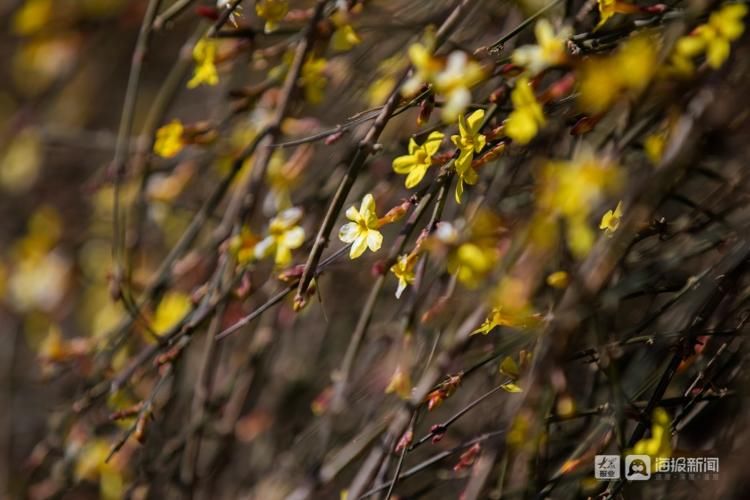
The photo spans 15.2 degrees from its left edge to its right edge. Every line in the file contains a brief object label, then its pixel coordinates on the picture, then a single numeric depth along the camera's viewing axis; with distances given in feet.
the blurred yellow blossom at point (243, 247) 3.94
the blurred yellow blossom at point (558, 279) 3.68
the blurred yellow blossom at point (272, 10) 3.86
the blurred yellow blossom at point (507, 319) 3.67
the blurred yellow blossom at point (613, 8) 3.67
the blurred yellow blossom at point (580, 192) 3.45
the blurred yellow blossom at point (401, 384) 3.70
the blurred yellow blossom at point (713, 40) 3.53
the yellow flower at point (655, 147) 3.62
